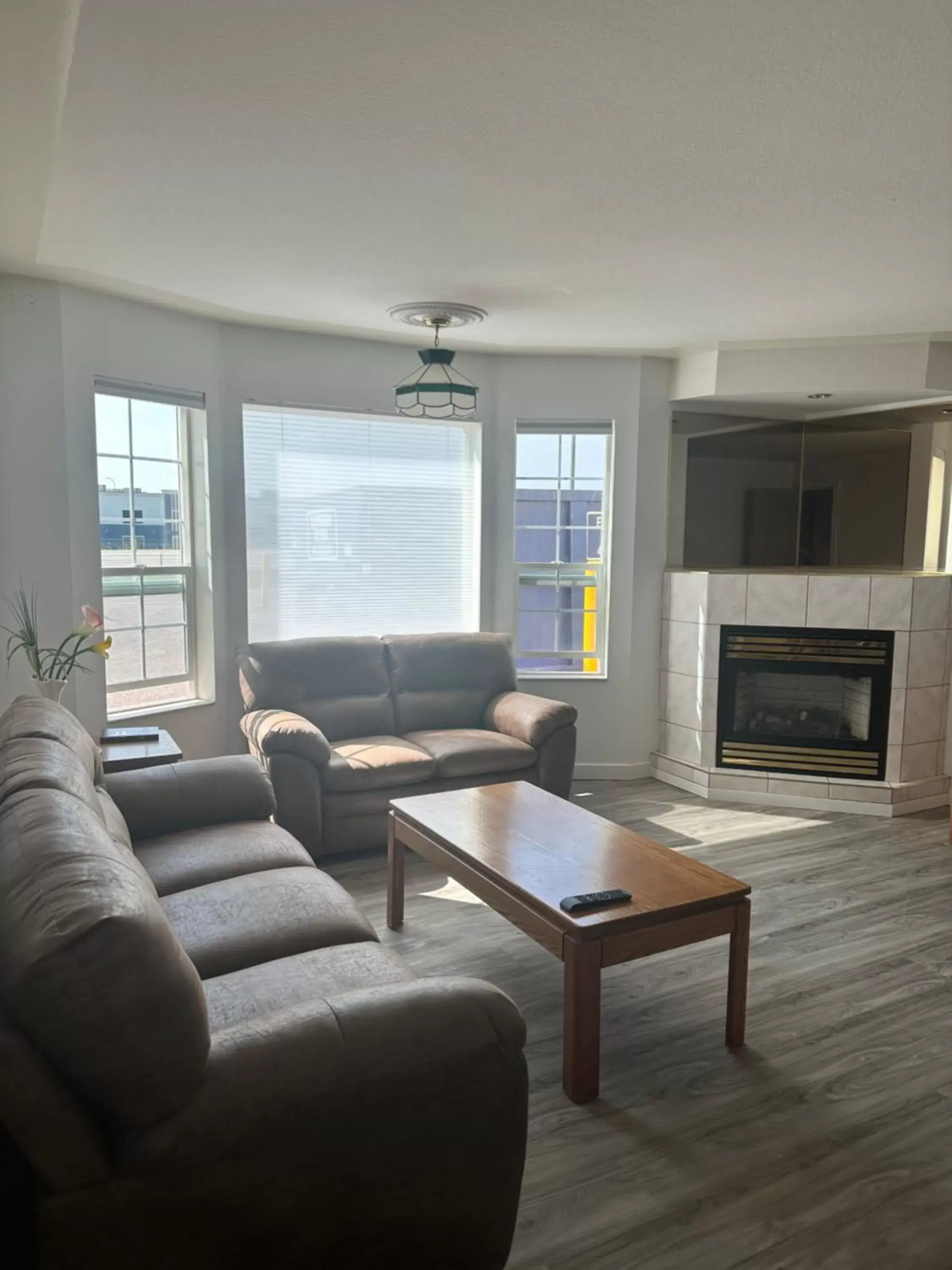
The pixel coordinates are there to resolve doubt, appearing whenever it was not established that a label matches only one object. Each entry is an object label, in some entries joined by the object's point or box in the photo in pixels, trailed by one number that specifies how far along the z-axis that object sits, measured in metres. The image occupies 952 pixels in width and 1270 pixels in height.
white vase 3.42
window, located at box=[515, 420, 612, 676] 5.30
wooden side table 3.35
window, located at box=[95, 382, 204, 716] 4.15
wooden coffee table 2.26
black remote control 2.33
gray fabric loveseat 3.85
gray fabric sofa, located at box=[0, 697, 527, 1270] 1.29
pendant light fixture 4.09
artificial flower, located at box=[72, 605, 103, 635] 3.46
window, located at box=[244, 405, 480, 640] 4.80
